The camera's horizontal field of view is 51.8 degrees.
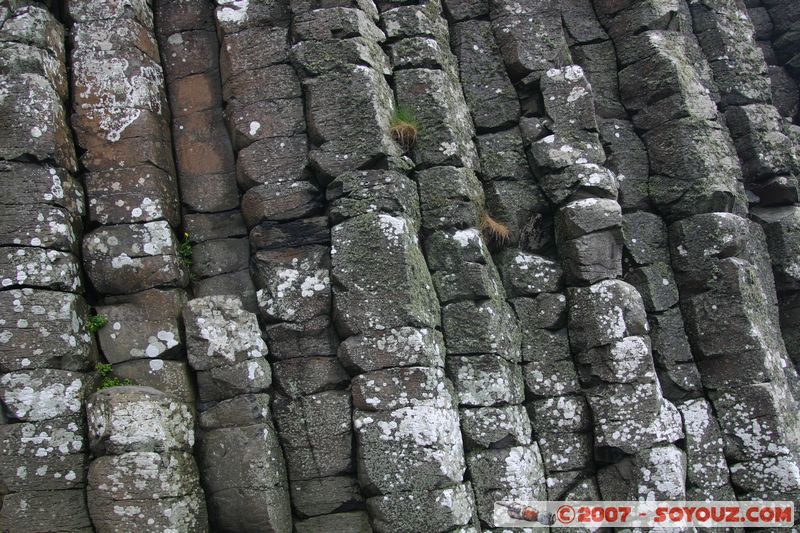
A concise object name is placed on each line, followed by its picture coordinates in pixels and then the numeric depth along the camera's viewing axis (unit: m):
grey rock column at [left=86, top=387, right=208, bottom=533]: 7.98
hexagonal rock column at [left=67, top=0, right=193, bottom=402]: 8.95
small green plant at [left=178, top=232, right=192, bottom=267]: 9.62
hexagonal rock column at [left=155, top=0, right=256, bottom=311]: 9.70
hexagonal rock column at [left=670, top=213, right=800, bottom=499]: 9.91
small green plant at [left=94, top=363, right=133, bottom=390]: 8.73
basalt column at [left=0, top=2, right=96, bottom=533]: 8.03
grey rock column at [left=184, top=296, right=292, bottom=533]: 8.48
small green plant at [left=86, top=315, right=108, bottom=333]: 8.89
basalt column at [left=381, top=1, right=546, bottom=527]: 9.04
